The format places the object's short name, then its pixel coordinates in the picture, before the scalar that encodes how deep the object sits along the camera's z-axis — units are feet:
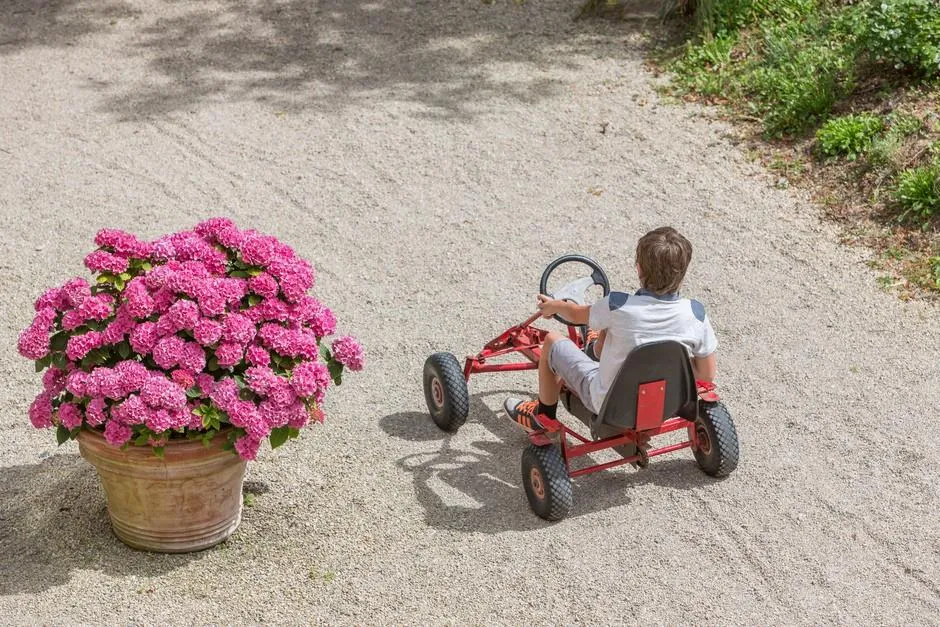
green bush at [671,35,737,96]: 30.50
